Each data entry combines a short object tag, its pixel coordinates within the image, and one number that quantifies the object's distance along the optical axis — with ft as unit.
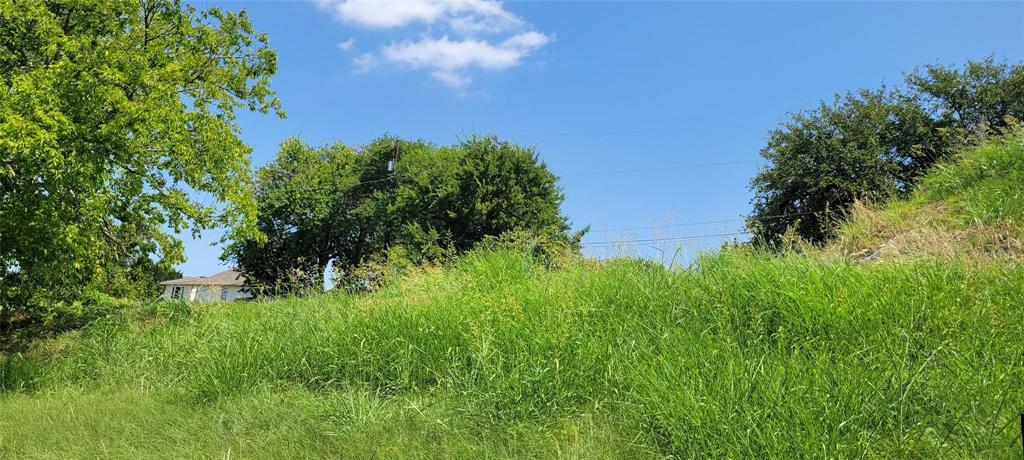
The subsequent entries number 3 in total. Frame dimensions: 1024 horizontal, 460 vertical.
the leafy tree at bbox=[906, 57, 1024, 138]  79.15
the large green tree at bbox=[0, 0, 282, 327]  32.17
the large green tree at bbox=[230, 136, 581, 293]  89.35
